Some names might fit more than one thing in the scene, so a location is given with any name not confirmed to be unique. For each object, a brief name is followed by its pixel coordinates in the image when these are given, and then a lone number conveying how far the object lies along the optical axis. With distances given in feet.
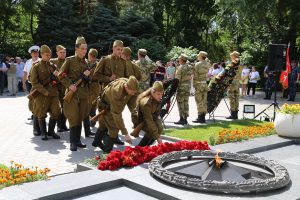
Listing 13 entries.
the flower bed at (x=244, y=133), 28.98
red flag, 57.28
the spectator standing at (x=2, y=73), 69.21
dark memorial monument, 17.78
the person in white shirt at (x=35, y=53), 37.40
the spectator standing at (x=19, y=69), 72.38
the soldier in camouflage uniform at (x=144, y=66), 42.11
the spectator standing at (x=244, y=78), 73.35
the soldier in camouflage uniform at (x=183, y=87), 40.11
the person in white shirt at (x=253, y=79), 74.08
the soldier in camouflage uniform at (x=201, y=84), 41.73
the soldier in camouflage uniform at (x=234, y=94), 44.37
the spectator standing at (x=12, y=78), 67.72
